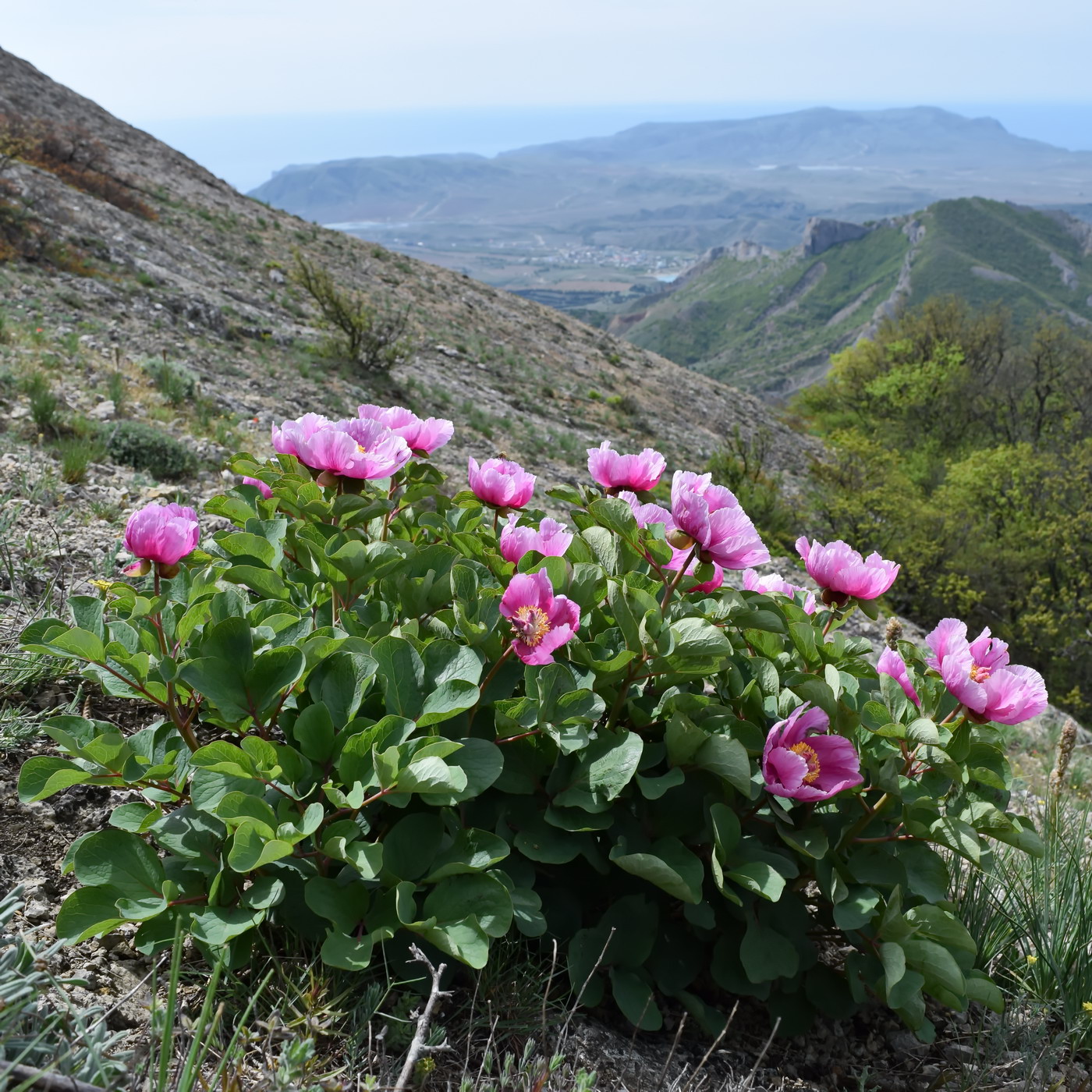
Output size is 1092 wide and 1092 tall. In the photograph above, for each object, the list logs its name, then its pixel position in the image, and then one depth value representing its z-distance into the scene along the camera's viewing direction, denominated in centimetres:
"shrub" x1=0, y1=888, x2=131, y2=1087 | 116
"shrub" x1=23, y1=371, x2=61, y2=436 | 490
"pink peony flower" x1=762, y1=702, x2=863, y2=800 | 157
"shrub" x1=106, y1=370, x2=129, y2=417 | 632
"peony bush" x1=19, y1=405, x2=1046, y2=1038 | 146
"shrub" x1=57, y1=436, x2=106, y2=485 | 400
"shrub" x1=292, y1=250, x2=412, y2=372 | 1335
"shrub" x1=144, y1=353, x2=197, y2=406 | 739
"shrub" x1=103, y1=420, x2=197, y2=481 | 482
